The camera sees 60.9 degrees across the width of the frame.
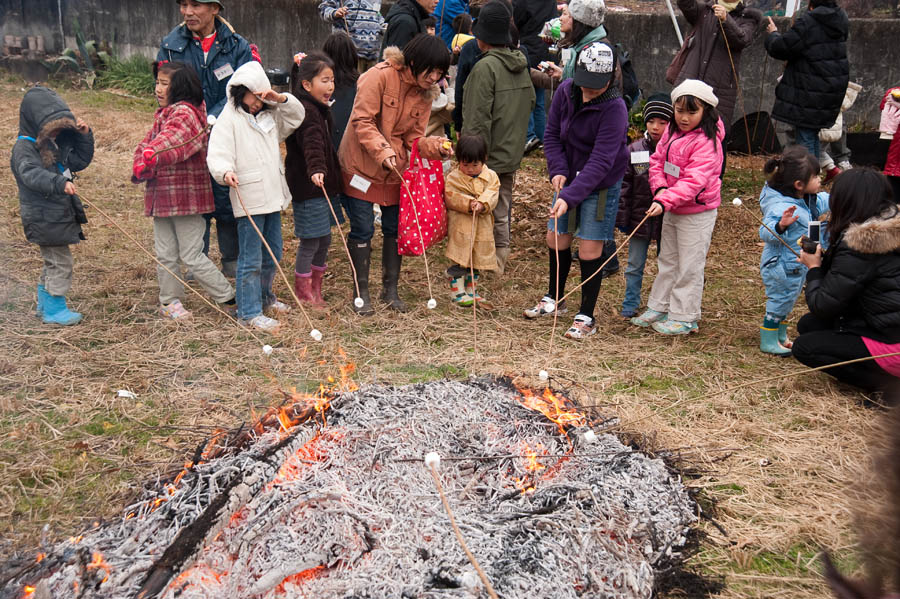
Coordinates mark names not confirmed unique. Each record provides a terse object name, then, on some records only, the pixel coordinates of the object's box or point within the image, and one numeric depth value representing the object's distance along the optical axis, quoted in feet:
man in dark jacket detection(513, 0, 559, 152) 27.99
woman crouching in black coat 14.84
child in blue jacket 17.52
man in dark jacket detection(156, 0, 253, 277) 18.38
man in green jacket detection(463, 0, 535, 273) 20.35
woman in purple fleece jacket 17.34
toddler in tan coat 19.16
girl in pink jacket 17.53
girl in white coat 16.98
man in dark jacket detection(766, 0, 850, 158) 24.52
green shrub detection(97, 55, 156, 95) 44.16
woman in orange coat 18.20
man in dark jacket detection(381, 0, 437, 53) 21.72
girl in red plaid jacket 17.31
